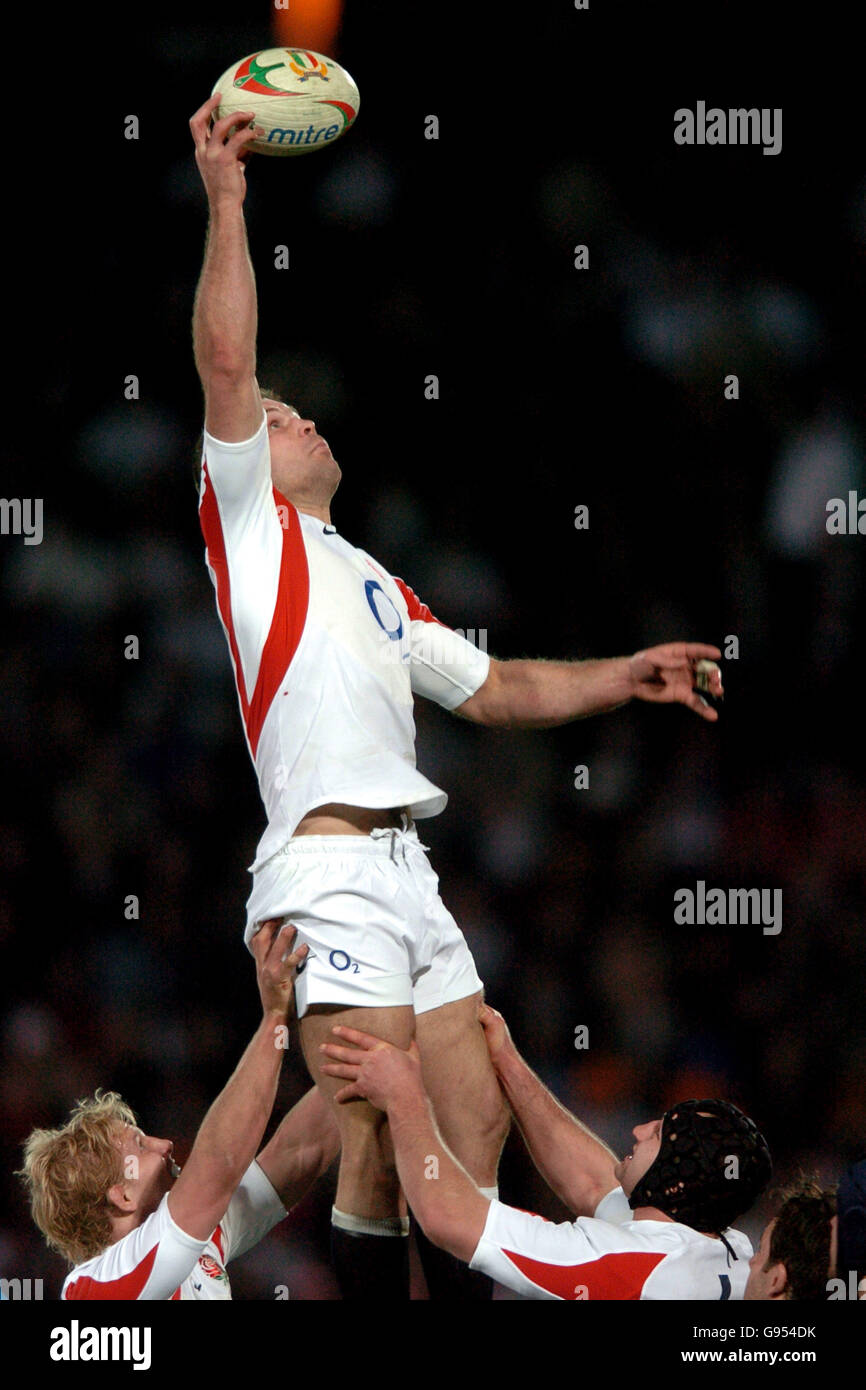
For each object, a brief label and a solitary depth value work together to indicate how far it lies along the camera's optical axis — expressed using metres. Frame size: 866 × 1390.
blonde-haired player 6.30
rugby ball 6.81
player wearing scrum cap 6.09
